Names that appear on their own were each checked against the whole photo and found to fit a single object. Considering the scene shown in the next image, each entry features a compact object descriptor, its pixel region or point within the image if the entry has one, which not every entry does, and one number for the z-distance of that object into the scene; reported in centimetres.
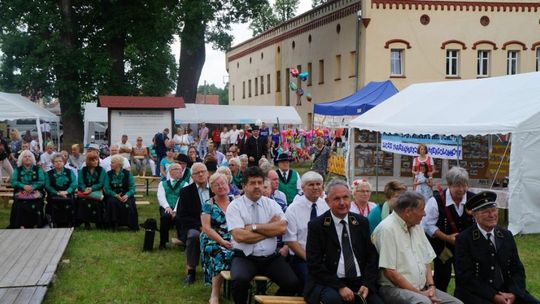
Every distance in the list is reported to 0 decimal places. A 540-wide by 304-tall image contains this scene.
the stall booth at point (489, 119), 1191
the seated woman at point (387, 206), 664
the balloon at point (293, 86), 3974
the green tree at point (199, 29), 2769
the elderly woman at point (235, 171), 1130
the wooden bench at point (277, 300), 584
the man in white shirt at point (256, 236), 645
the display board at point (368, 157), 1839
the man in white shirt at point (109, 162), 1281
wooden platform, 712
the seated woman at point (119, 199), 1208
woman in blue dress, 707
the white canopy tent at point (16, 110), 2194
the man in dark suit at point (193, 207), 831
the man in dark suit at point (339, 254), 555
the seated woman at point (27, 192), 1161
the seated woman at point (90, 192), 1213
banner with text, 1528
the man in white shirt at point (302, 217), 658
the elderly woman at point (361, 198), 700
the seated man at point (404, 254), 556
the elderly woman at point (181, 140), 2128
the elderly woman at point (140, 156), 2134
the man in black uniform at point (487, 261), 550
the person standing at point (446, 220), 681
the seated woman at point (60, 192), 1198
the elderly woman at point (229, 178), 888
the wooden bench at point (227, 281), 656
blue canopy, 1986
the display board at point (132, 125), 2256
